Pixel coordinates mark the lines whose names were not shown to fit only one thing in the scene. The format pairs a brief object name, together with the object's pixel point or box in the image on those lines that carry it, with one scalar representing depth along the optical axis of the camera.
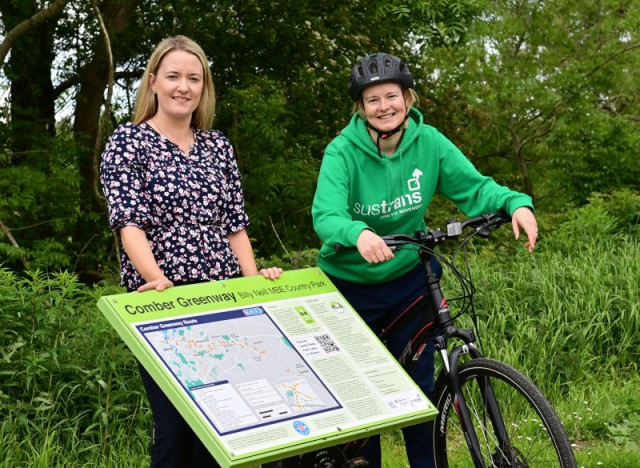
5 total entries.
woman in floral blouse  3.14
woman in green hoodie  3.47
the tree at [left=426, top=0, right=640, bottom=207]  13.92
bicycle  3.04
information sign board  2.74
